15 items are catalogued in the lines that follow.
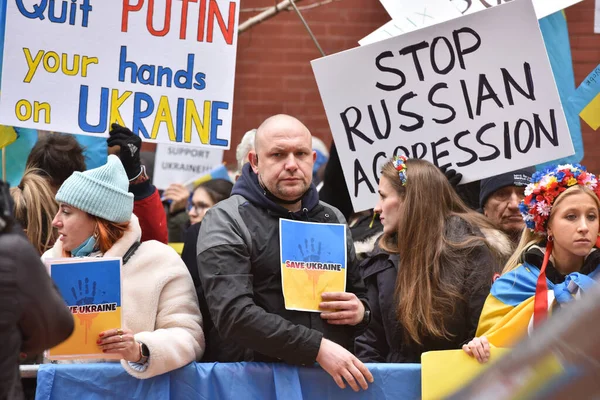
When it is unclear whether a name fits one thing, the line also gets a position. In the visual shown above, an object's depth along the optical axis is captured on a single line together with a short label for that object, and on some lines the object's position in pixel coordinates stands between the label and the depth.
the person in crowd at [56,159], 7.67
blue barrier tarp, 5.79
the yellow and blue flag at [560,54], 9.45
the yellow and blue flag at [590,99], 8.63
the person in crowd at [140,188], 6.69
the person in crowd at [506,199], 7.99
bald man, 5.63
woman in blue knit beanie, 5.89
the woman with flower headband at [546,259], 5.79
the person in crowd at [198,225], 6.28
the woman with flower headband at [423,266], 6.39
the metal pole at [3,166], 8.01
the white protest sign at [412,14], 8.74
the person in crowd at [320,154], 12.73
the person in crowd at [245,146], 9.89
